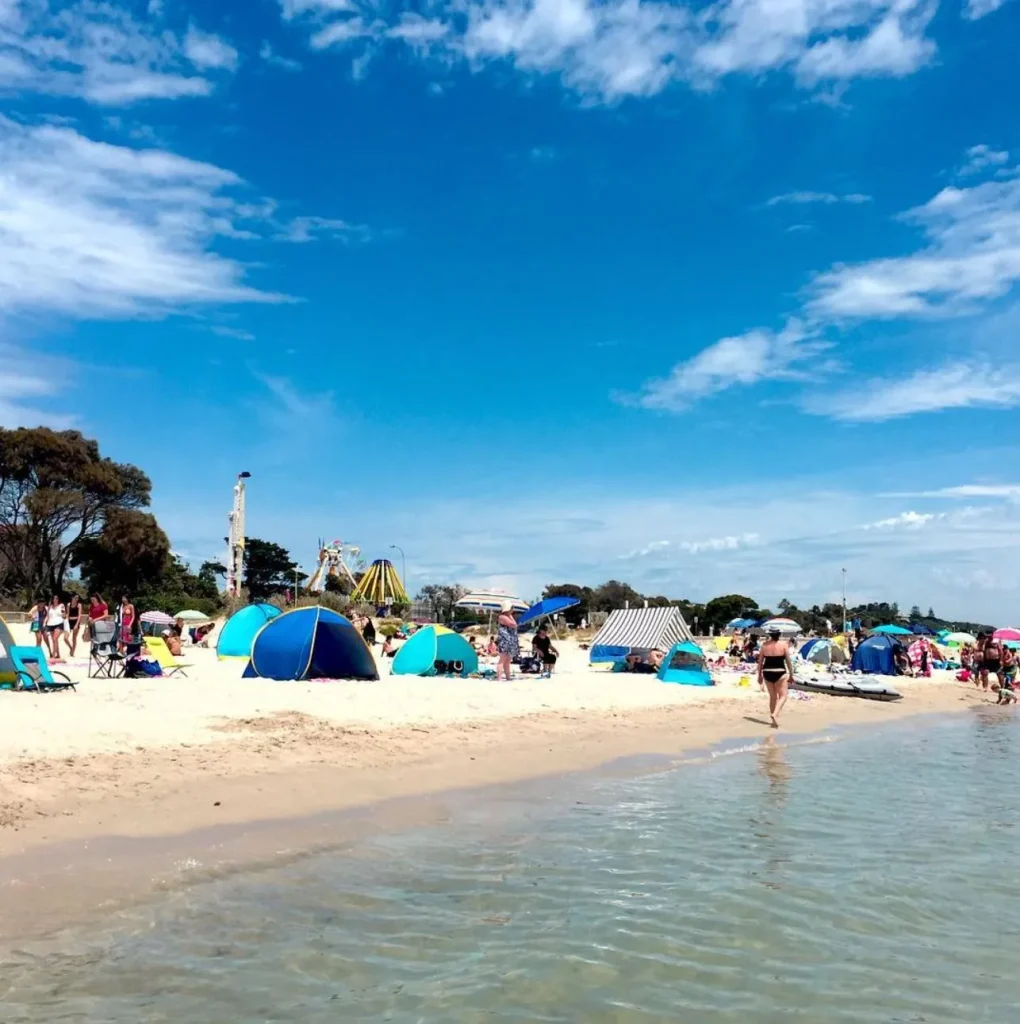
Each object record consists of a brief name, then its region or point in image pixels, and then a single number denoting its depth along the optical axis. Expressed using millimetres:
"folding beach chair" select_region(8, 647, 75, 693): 12977
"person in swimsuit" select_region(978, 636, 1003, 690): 28469
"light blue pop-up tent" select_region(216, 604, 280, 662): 22469
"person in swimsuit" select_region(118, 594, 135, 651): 18453
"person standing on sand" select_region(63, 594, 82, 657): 20906
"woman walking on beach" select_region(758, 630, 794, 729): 16453
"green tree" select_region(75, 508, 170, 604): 48656
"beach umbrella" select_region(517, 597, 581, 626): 31453
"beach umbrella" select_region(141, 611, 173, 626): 29016
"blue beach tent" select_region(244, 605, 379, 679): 16984
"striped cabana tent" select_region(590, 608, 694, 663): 26672
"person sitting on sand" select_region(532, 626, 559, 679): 22469
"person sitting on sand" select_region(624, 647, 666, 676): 25375
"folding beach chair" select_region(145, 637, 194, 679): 18544
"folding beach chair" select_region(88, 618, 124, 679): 16470
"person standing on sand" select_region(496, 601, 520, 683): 19828
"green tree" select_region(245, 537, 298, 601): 86812
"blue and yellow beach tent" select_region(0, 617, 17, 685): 12867
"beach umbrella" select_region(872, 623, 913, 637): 45675
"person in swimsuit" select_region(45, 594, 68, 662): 18703
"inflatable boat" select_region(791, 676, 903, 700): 24438
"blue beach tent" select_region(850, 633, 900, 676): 33062
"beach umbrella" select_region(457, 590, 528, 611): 47906
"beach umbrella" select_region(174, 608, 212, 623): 41200
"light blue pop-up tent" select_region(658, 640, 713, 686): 23245
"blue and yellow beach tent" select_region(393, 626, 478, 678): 19625
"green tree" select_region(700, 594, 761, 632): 82375
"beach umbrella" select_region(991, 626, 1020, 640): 46244
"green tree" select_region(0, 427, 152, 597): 46219
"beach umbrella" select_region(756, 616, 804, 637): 55412
